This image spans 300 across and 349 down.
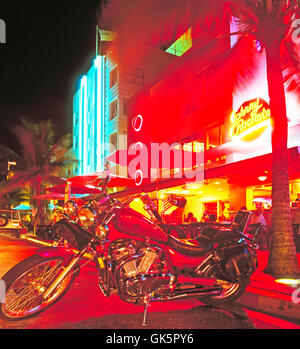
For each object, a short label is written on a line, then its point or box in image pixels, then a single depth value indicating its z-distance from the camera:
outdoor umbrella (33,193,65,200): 19.97
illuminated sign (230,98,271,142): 11.92
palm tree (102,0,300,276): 6.66
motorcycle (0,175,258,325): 3.68
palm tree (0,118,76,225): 28.89
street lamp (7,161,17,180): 29.19
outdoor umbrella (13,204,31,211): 34.57
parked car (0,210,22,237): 23.59
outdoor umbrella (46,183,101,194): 14.35
